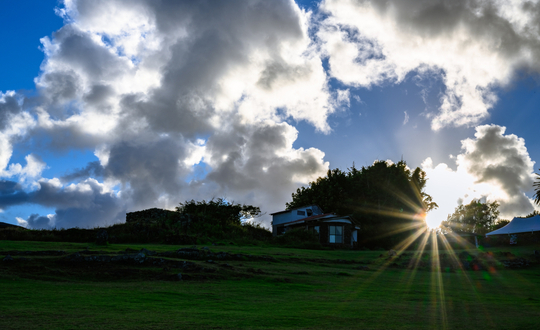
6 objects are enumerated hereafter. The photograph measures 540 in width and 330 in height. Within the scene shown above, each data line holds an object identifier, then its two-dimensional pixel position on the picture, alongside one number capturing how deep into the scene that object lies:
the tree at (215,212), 37.72
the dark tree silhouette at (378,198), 49.99
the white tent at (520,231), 42.28
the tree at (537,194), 56.00
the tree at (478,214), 95.12
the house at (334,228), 44.12
